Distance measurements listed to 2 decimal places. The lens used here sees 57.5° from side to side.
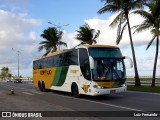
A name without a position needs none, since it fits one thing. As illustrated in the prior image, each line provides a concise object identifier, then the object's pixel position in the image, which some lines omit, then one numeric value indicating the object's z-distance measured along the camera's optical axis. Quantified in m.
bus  8.76
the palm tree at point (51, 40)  27.39
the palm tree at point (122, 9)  15.47
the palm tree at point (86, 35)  22.59
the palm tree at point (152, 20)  14.65
